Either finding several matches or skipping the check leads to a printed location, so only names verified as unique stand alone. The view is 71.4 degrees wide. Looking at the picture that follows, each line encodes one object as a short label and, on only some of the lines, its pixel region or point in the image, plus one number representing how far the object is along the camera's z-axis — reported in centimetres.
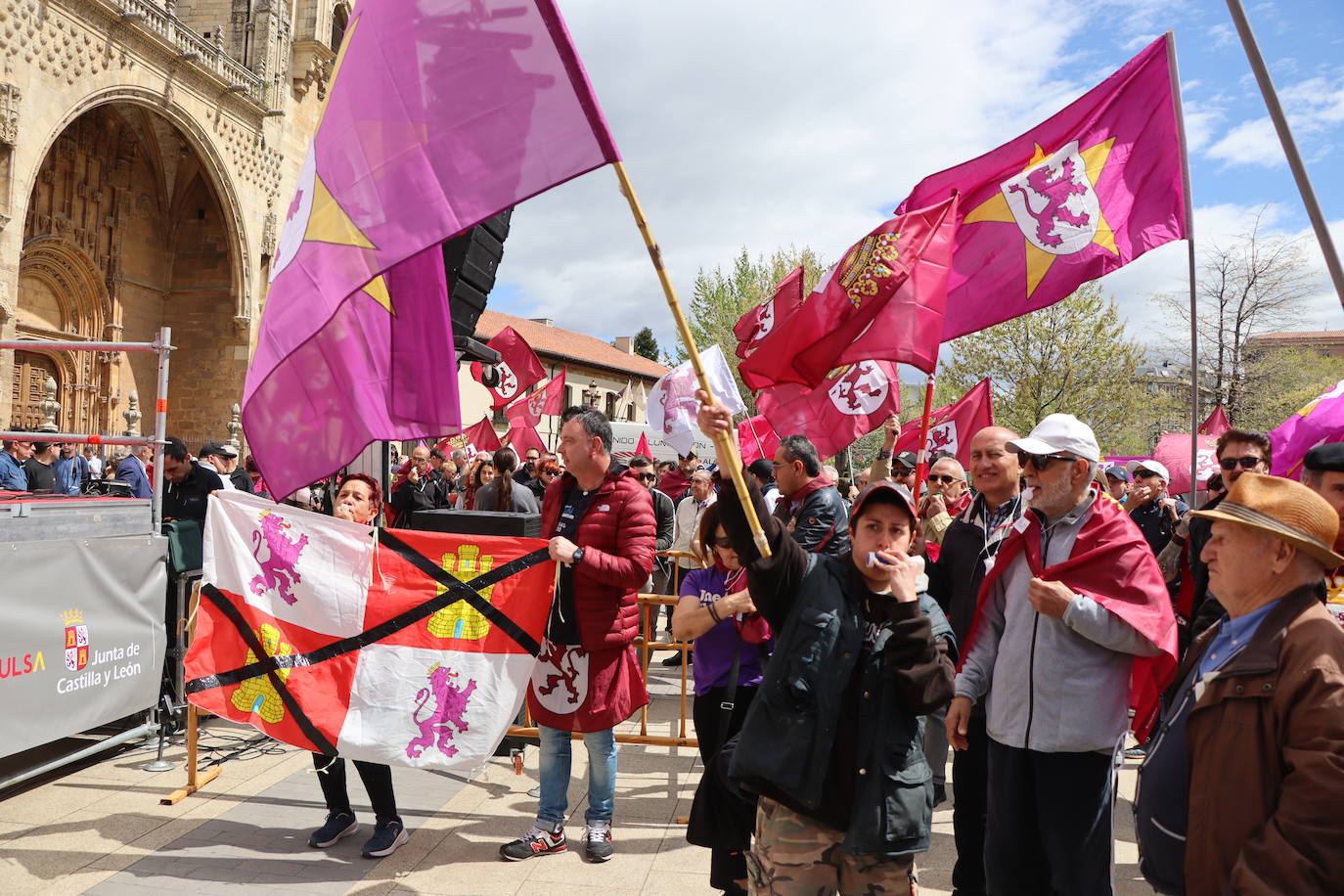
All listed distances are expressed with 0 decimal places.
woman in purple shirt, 348
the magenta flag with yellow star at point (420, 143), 315
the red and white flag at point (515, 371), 1404
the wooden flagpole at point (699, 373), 259
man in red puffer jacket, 459
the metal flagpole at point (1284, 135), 267
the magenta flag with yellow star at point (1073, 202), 532
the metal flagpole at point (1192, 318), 421
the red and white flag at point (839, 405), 771
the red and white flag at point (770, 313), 823
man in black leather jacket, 446
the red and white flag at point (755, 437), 1263
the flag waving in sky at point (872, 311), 509
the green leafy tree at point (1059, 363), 2997
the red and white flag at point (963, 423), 1038
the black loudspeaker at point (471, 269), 667
